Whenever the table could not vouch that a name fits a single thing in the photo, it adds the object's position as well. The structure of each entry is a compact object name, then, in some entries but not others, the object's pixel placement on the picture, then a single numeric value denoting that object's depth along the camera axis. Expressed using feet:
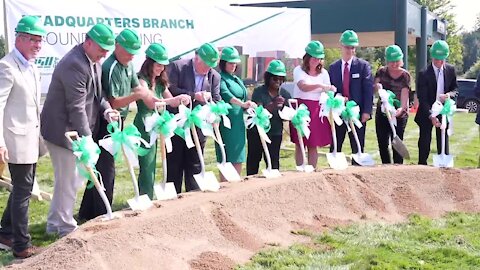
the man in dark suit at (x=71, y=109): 14.99
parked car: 78.23
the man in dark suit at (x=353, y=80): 22.90
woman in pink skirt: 21.53
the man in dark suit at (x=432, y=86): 24.12
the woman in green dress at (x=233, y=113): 20.52
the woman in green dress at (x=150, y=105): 17.47
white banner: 25.57
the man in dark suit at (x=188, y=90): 19.16
